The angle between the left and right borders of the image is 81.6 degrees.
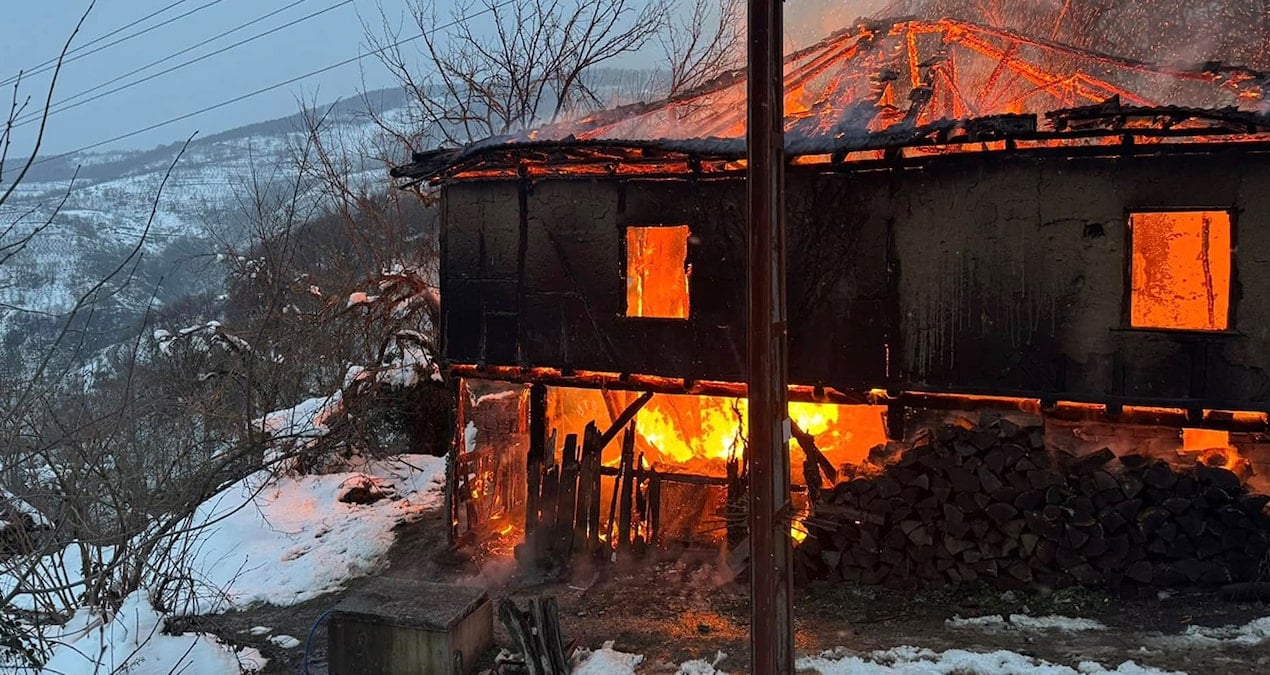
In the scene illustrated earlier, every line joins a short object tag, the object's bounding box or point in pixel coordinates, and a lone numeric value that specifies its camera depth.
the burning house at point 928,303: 8.66
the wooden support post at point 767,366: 5.44
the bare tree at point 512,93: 24.58
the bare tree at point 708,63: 26.16
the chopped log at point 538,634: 7.94
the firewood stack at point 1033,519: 8.60
